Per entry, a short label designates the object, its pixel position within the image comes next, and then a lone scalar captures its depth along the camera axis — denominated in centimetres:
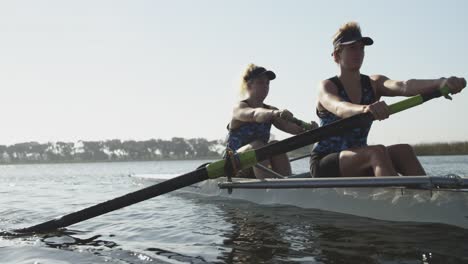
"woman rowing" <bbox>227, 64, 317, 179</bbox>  753
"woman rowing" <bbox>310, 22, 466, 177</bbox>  501
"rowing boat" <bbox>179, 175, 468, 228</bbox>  457
